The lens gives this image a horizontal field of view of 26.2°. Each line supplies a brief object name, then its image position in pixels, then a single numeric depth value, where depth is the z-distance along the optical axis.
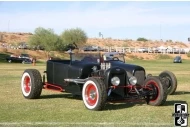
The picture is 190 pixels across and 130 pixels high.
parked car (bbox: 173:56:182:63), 66.88
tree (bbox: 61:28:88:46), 107.94
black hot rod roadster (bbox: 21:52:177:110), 10.62
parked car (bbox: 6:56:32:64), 58.78
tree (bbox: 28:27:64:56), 88.31
